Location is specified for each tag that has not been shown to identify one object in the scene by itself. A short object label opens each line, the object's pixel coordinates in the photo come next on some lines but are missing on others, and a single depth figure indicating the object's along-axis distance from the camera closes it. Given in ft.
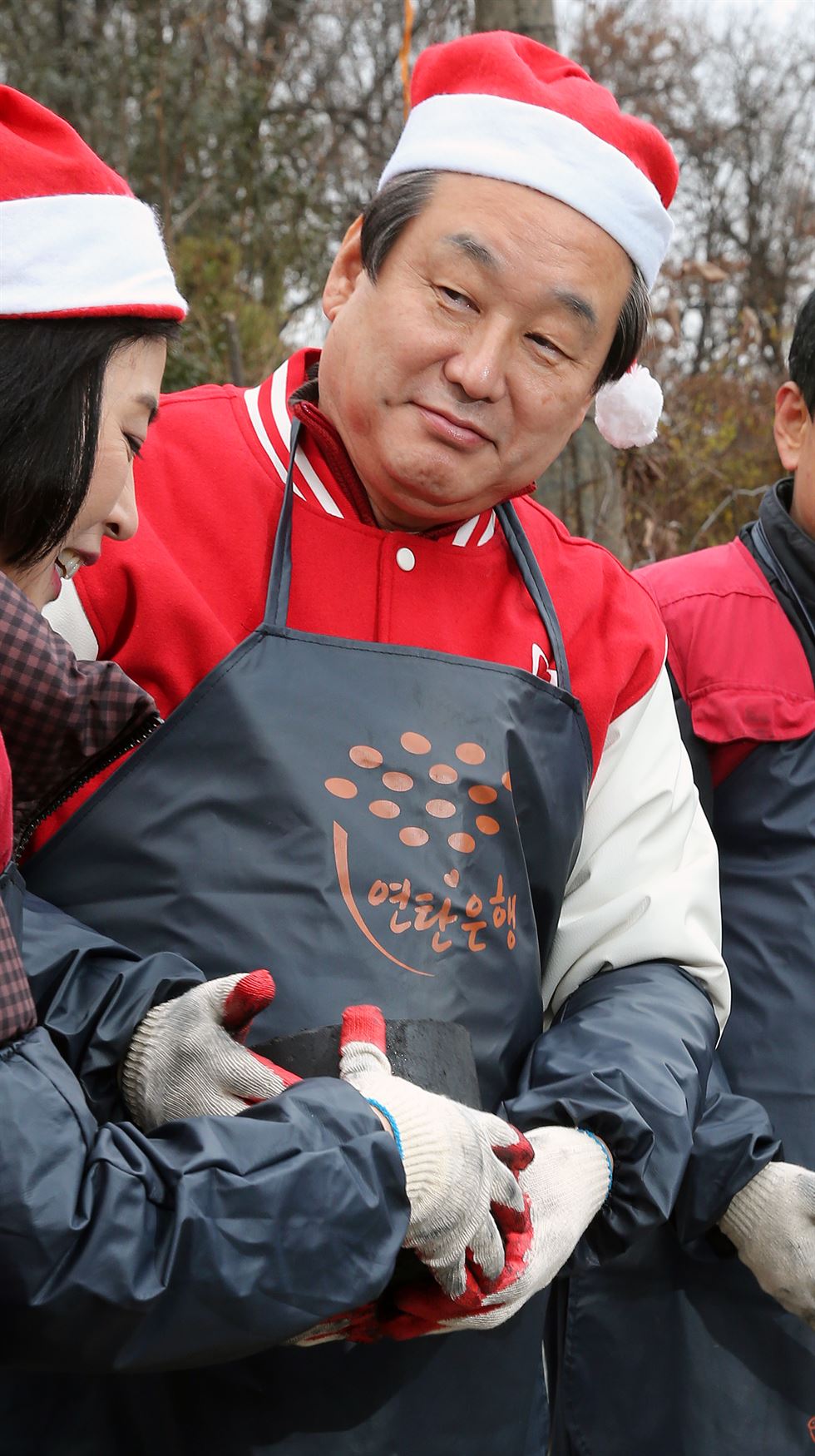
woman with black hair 5.26
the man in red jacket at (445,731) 5.89
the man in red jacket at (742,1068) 6.75
